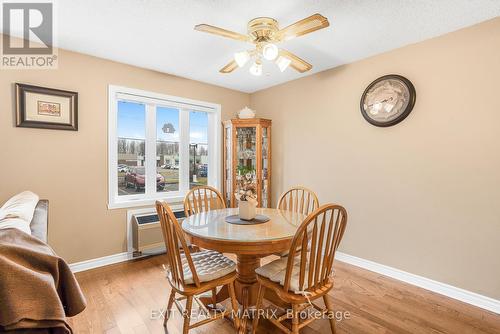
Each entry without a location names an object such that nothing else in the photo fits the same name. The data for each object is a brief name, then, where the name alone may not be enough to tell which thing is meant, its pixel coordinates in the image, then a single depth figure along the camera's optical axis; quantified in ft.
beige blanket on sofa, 2.72
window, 10.23
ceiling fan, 5.58
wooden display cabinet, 12.48
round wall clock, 8.37
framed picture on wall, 8.01
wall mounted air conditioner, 9.87
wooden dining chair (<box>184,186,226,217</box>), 8.53
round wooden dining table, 5.35
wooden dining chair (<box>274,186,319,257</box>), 7.98
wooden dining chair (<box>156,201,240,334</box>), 5.10
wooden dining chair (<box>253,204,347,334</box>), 4.81
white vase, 7.01
